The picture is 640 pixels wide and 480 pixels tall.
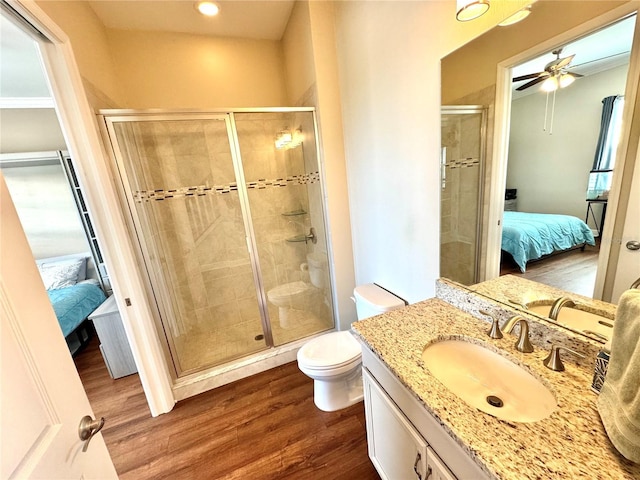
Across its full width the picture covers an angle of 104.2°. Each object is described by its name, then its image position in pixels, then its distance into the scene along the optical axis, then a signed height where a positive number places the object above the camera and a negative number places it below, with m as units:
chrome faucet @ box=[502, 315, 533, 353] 0.90 -0.63
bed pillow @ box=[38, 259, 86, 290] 2.93 -0.72
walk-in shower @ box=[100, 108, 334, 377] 1.98 -0.29
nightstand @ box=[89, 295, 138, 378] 2.12 -1.14
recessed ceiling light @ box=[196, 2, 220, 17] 1.85 +1.39
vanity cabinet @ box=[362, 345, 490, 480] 0.71 -0.87
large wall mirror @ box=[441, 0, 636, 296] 0.73 +0.15
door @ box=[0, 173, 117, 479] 0.48 -0.36
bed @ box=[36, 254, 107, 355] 2.50 -0.89
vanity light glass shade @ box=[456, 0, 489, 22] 0.90 +0.57
